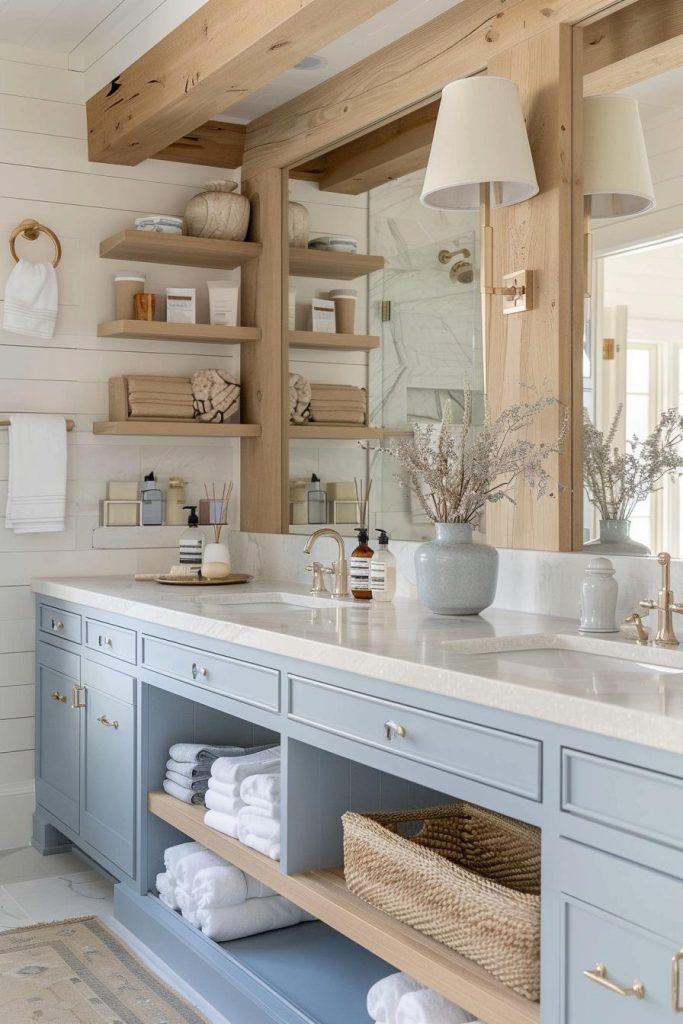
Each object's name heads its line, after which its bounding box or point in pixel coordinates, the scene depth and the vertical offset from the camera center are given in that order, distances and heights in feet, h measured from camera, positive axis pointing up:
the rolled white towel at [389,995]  6.70 -2.97
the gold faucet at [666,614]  6.69 -0.72
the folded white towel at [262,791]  8.07 -2.14
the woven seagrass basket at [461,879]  5.82 -2.31
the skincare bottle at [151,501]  12.97 -0.11
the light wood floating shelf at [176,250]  12.23 +2.64
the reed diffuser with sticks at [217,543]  11.76 -0.56
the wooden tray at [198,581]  11.51 -0.91
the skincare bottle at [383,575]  9.66 -0.71
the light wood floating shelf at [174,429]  12.24 +0.68
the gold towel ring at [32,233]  12.28 +2.79
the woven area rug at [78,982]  8.48 -3.86
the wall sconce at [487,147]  8.31 +2.52
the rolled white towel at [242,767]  8.64 -2.10
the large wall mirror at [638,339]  7.40 +1.03
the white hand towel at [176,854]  9.43 -3.01
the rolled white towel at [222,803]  8.57 -2.37
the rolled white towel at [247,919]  8.75 -3.30
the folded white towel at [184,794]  9.46 -2.52
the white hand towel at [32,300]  12.17 +2.04
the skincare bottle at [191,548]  12.34 -0.61
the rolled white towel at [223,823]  8.52 -2.50
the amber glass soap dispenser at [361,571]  9.79 -0.68
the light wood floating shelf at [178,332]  12.30 +1.74
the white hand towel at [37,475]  12.16 +0.18
